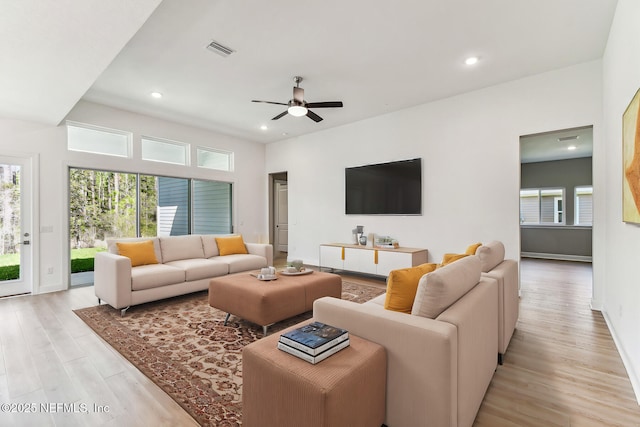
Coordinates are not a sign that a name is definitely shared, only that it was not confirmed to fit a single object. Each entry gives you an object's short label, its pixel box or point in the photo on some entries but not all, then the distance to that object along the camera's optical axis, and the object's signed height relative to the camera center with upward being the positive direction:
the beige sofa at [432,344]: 1.33 -0.63
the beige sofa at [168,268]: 3.40 -0.71
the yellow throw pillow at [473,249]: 2.73 -0.34
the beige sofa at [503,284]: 2.25 -0.58
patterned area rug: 1.84 -1.13
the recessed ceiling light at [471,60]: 3.46 +1.81
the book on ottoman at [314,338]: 1.33 -0.58
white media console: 4.62 -0.73
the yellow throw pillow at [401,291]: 1.67 -0.44
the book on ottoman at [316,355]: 1.30 -0.63
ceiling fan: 3.78 +1.42
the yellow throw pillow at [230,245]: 5.02 -0.52
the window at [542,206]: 7.85 +0.19
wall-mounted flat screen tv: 5.02 +0.46
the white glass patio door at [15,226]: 4.11 -0.13
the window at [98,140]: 4.68 +1.26
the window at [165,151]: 5.48 +1.25
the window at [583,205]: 7.42 +0.18
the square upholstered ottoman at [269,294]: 2.73 -0.80
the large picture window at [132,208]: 4.77 +0.15
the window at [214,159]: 6.25 +1.24
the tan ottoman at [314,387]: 1.15 -0.73
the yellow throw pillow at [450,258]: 2.34 -0.36
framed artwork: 1.86 +0.34
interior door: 8.48 -0.03
